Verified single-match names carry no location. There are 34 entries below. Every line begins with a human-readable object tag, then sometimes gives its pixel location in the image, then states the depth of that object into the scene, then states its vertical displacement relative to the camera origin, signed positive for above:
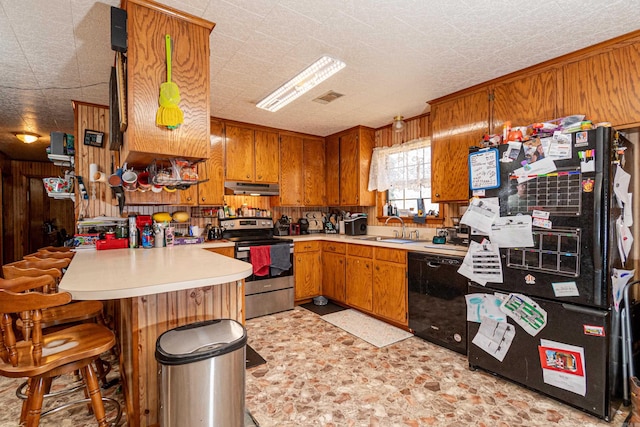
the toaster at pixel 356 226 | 4.50 -0.25
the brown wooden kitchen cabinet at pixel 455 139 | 2.97 +0.70
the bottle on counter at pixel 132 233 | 2.99 -0.21
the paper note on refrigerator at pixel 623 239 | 2.01 -0.23
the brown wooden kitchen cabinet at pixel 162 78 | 1.77 +0.80
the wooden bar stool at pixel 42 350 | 1.30 -0.67
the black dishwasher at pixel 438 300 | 2.74 -0.87
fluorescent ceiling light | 2.53 +1.17
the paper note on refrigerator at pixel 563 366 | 1.95 -1.04
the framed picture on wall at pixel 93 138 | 3.32 +0.80
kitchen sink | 3.74 -0.40
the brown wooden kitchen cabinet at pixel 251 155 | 4.14 +0.77
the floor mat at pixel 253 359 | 2.61 -1.30
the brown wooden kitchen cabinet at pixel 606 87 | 2.09 +0.86
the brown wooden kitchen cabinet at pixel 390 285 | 3.30 -0.85
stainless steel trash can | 1.32 -0.74
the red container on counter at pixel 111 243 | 2.89 -0.30
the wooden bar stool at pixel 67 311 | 2.00 -0.66
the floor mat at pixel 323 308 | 3.97 -1.32
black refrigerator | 1.88 -0.44
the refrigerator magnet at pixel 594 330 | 1.88 -0.77
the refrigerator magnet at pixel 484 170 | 2.36 +0.30
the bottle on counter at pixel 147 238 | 3.06 -0.27
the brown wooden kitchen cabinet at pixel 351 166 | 4.46 +0.63
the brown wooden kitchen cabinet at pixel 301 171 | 4.61 +0.59
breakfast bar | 1.39 -0.50
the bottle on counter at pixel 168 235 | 3.18 -0.25
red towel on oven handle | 3.79 -0.60
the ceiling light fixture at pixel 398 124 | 3.88 +1.07
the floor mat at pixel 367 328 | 3.12 -1.32
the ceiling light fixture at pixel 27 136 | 4.33 +1.08
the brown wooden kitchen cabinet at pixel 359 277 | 3.71 -0.85
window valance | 3.94 +0.57
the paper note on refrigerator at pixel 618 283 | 1.94 -0.50
